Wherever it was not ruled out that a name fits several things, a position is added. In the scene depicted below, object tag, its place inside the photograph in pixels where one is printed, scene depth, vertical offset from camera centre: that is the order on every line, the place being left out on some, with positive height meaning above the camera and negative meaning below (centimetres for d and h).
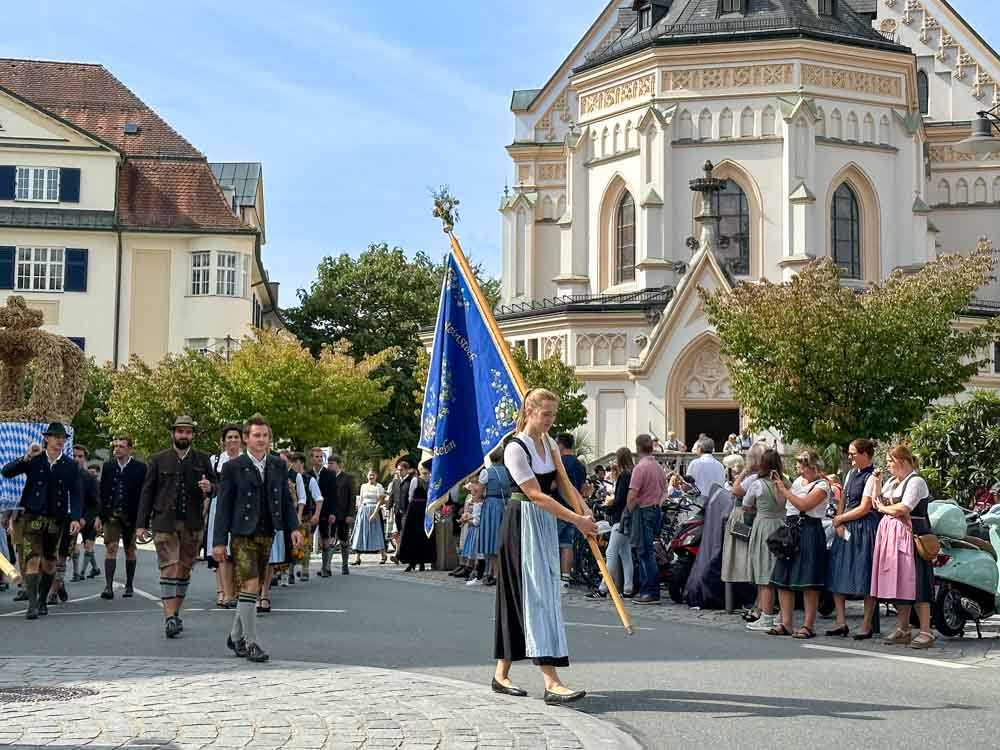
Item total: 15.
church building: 4653 +1052
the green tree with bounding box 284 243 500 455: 6750 +885
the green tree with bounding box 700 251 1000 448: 2995 +313
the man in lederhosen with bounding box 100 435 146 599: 1800 -2
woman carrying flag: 934 -34
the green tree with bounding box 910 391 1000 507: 1780 +70
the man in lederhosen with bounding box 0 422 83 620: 1546 -7
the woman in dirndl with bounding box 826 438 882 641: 1372 -32
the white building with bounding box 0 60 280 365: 5206 +880
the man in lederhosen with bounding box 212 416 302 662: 1157 -8
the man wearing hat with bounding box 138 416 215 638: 1375 +1
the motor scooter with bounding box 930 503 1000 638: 1366 -64
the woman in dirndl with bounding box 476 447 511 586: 1955 -6
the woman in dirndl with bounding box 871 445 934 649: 1310 -41
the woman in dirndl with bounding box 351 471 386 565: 2656 -43
